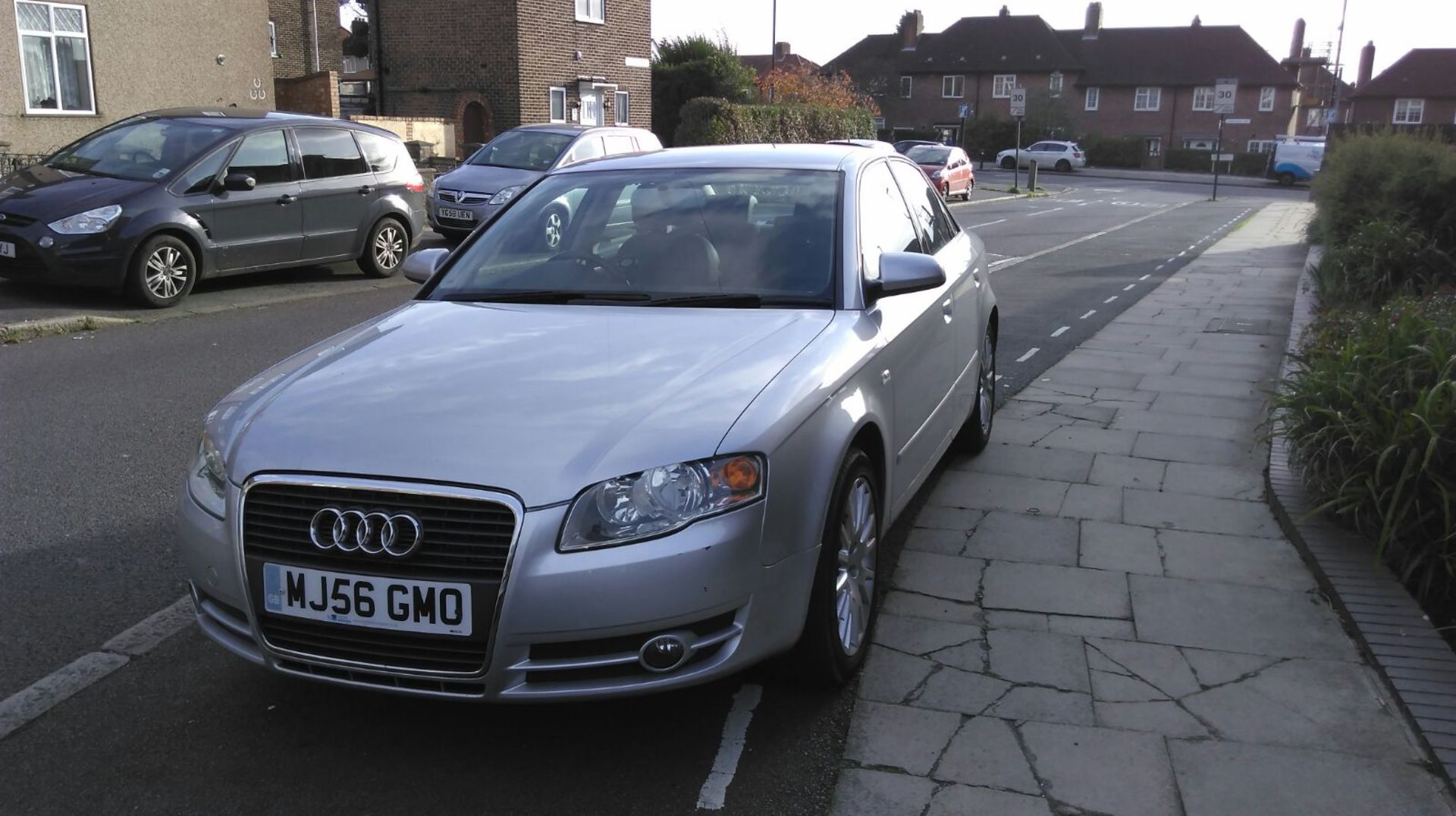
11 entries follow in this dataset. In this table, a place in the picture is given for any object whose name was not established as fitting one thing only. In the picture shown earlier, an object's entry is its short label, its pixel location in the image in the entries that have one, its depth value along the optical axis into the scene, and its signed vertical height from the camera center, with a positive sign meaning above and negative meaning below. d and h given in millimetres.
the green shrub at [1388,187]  11633 -564
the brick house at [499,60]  30375 +1416
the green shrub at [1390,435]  4789 -1253
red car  31750 -1094
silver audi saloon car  3051 -941
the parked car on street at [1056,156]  59119 -1389
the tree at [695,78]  45188 +1521
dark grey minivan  10438 -819
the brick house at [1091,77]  72000 +2995
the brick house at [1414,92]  78438 +2606
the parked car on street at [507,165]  16094 -644
